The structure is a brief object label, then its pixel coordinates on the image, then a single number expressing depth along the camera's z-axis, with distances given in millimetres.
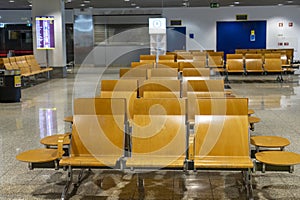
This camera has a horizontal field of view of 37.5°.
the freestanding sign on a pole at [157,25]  19094
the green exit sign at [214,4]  20891
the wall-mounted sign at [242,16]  23297
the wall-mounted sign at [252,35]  23498
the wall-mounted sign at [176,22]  23500
